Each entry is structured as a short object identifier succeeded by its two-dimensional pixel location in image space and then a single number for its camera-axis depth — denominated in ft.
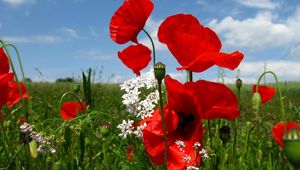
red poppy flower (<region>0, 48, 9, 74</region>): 1.48
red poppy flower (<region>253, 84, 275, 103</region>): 1.74
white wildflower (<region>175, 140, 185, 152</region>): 1.19
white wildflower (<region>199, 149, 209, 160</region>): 1.18
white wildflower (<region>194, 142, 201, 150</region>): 1.20
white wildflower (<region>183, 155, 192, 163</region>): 1.18
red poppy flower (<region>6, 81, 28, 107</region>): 1.73
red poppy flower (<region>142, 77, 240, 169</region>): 1.20
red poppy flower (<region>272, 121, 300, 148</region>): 1.63
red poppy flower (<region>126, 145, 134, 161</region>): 1.74
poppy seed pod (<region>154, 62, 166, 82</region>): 1.02
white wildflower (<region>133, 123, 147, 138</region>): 1.36
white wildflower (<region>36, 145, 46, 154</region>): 1.42
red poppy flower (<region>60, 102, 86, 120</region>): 2.19
